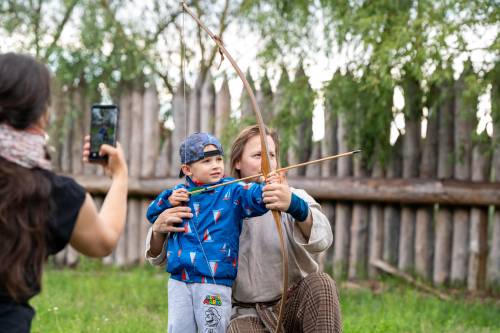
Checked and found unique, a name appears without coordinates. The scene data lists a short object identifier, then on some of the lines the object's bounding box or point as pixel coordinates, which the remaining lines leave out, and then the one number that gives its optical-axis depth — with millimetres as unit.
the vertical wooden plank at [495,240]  7377
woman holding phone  2680
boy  3953
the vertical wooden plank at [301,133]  7973
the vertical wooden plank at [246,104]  8336
